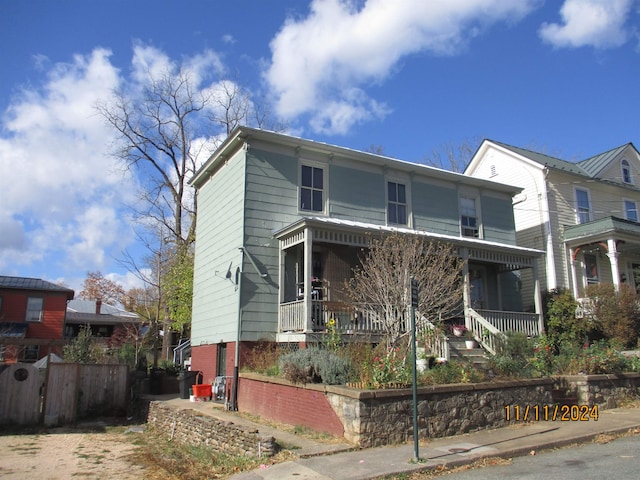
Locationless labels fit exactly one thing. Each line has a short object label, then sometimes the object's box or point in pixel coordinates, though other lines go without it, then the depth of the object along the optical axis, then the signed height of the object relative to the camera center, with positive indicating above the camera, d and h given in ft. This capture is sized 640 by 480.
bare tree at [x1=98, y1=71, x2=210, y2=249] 103.96 +38.40
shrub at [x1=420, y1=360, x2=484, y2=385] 34.04 -1.51
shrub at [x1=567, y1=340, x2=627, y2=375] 42.01 -0.88
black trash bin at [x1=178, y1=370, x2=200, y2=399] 55.52 -3.10
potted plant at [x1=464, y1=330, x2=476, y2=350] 47.62 +0.95
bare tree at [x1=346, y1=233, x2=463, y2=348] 41.34 +5.44
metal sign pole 26.27 -0.30
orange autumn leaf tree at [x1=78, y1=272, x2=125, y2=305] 172.24 +20.70
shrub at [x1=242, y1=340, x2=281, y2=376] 45.06 -0.44
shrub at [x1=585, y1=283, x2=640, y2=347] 57.62 +4.06
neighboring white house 74.43 +21.53
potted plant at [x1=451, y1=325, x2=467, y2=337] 50.03 +2.01
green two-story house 49.49 +11.58
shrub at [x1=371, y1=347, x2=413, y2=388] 31.60 -1.18
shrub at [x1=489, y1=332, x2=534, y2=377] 37.96 -0.37
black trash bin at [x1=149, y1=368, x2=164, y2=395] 63.67 -3.65
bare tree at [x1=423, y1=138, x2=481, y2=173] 131.03 +45.30
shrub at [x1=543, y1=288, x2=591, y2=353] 59.72 +3.43
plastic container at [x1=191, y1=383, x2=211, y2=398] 52.13 -3.70
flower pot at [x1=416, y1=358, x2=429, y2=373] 36.96 -0.88
